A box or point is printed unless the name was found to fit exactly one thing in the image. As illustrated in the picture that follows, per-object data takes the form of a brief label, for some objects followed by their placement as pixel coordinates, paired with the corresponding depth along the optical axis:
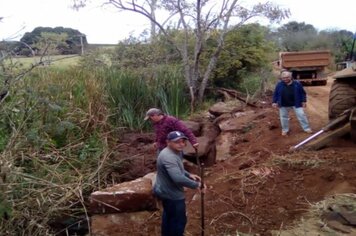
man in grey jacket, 5.38
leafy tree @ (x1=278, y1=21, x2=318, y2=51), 29.73
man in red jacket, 7.10
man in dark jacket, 9.20
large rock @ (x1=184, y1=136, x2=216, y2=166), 8.81
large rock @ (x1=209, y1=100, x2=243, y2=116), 12.70
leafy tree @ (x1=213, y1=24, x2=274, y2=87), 17.62
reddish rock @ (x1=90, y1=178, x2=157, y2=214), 6.35
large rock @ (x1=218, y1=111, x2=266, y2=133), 10.91
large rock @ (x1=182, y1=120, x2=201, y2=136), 10.81
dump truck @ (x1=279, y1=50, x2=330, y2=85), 18.64
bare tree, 15.23
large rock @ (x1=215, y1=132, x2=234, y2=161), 9.55
